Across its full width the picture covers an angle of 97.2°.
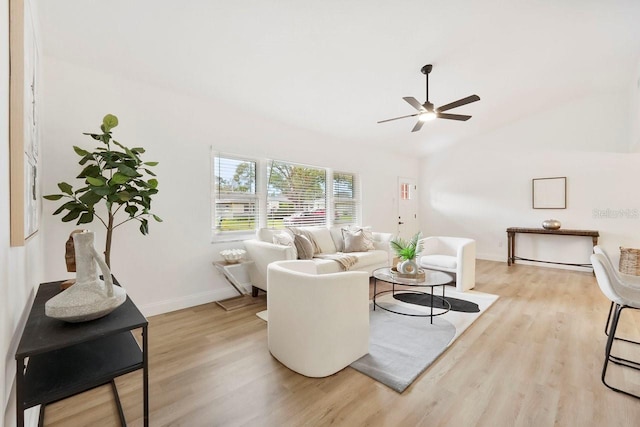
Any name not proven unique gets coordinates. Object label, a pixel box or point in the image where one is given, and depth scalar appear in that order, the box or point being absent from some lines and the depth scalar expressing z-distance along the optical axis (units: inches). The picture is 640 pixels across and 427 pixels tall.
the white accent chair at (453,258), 154.9
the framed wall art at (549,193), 213.9
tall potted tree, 80.0
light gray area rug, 79.5
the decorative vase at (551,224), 208.2
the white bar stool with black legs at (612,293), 74.2
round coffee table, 112.2
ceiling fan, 122.1
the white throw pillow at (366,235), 174.9
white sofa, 132.5
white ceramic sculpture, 46.1
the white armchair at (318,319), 76.9
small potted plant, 120.2
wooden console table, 194.4
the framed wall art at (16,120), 40.5
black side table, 40.8
